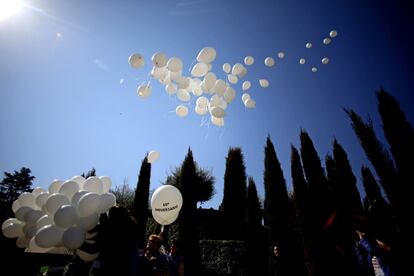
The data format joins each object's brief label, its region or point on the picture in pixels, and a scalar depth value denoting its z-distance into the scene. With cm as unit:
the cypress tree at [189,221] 1163
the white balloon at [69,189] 366
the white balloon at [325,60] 607
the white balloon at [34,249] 348
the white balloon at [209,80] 548
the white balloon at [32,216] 391
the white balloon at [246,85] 606
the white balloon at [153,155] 660
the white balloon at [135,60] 508
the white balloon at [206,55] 527
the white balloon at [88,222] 303
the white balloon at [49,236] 303
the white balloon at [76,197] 332
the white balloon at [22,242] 405
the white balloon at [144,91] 539
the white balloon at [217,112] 557
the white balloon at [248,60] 591
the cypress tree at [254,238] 1105
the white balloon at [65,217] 302
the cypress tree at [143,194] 1462
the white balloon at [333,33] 604
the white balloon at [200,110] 609
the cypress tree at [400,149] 648
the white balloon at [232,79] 578
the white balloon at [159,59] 507
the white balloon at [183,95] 590
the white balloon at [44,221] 364
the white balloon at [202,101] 609
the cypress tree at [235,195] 1521
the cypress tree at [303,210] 1080
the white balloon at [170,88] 563
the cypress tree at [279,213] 1133
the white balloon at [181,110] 596
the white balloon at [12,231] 405
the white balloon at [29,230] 386
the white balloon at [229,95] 566
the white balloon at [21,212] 403
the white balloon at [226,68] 575
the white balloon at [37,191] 445
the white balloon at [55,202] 340
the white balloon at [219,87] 550
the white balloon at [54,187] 422
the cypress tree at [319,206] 1063
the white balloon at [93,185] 387
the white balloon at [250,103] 593
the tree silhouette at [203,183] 2023
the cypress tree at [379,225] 310
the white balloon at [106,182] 438
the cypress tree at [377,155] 706
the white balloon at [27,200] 425
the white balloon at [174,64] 512
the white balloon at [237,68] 564
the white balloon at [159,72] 524
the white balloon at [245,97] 602
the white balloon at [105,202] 311
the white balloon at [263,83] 599
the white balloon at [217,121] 586
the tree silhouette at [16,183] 3797
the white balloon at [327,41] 607
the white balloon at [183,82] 543
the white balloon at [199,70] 544
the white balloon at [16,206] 430
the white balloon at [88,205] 303
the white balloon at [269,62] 594
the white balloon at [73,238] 282
